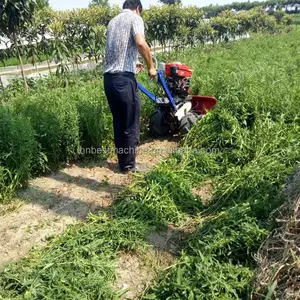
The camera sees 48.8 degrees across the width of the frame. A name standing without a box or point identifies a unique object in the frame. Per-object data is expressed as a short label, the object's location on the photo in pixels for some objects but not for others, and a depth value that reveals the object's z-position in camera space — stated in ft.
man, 11.82
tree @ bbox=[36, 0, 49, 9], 26.02
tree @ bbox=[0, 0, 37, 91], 23.39
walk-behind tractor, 15.64
